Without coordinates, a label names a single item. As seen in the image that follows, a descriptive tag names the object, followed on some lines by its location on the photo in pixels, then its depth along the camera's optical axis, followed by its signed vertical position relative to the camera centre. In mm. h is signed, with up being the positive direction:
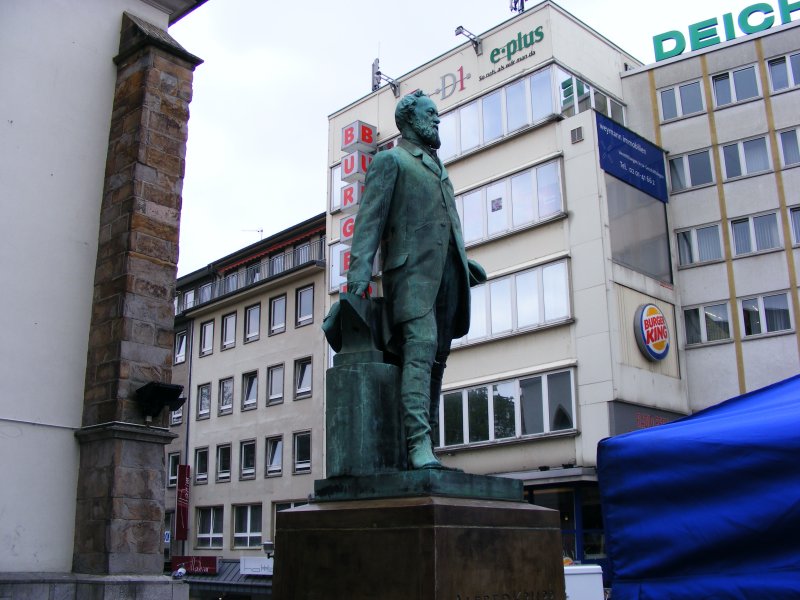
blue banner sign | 26984 +11170
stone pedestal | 5023 +18
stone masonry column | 12320 +3431
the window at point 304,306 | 38938 +10021
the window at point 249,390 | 41094 +7058
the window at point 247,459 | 40100 +4013
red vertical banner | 42719 +2394
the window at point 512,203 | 27266 +10077
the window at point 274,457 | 38531 +3961
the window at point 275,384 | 39531 +7007
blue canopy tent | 5344 +272
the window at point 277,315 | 40519 +10075
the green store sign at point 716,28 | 29391 +16099
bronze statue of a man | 5961 +1914
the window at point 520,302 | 26156 +6880
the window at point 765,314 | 26797 +6469
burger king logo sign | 25844 +5844
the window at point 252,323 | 41781 +10062
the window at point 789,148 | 27802 +11390
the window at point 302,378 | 38156 +6992
